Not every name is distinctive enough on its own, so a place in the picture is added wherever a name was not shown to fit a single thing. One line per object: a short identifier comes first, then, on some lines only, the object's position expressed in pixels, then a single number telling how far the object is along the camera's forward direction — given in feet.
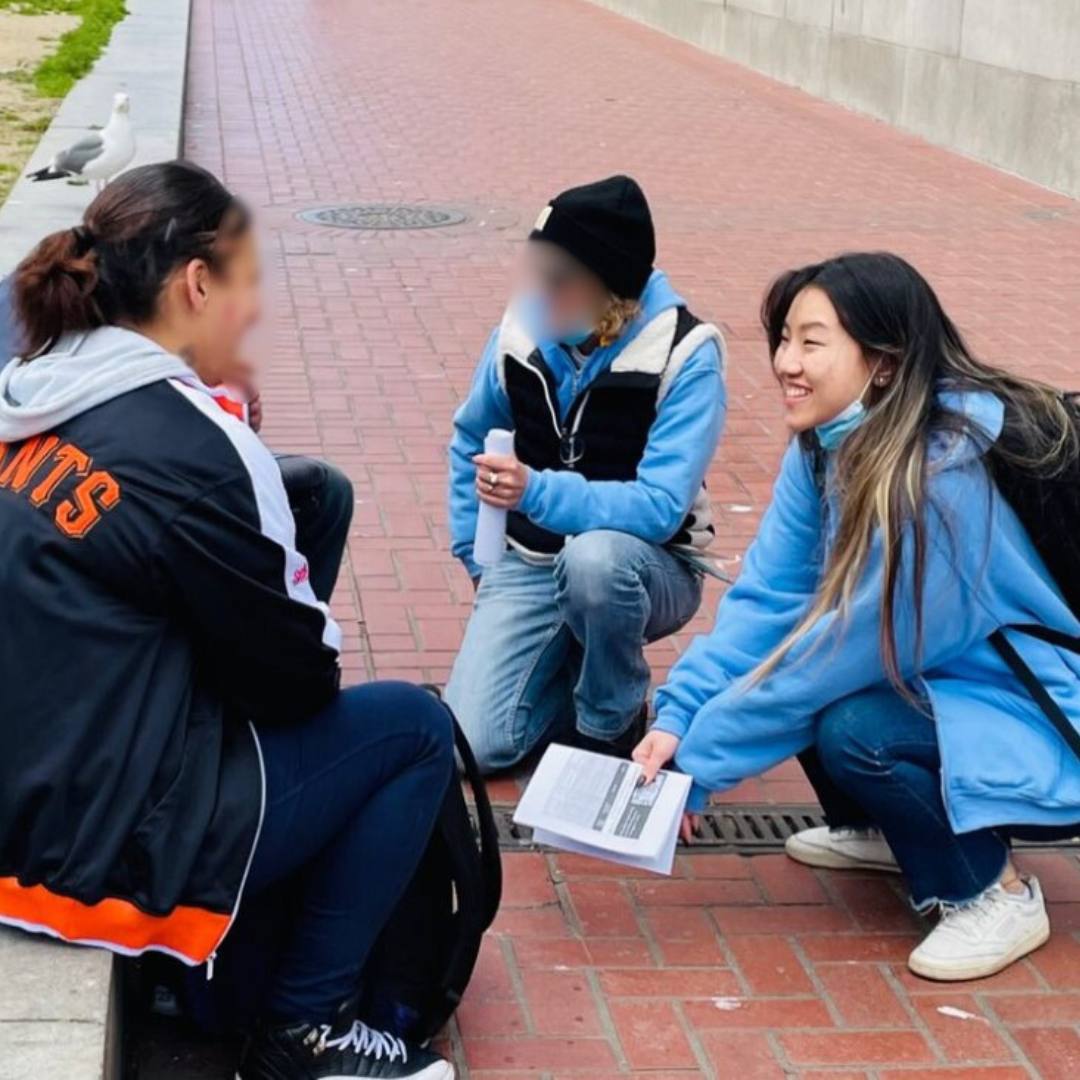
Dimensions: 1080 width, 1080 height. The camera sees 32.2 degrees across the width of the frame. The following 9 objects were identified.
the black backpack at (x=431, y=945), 9.75
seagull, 28.81
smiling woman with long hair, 10.36
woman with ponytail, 8.22
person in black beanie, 12.62
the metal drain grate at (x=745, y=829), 12.53
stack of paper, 10.62
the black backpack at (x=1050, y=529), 10.37
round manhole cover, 32.99
